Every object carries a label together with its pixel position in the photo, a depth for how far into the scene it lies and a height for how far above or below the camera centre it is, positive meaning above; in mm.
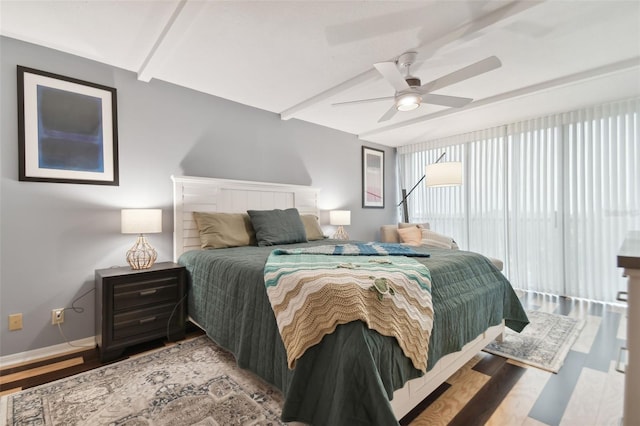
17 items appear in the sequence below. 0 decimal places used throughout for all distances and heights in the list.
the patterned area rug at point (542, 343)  2047 -1096
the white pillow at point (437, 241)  3889 -428
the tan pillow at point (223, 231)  2725 -177
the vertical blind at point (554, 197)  3277 +166
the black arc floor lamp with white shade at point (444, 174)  3600 +468
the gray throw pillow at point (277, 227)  2906 -158
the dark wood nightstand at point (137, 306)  2092 -735
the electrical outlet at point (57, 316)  2256 -813
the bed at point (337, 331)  1037 -624
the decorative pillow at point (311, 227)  3491 -196
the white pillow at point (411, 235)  4273 -377
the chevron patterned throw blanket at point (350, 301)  1154 -398
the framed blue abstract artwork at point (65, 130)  2168 +702
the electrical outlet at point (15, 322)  2100 -798
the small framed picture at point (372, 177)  4996 +613
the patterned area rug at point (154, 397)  1468 -1067
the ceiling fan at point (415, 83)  1918 +969
